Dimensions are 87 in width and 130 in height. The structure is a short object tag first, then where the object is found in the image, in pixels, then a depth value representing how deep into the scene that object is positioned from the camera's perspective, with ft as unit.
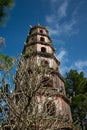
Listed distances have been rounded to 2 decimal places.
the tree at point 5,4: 10.95
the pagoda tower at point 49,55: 30.88
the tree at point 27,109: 12.32
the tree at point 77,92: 41.88
